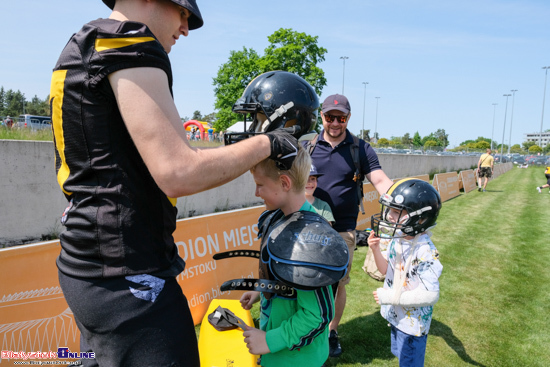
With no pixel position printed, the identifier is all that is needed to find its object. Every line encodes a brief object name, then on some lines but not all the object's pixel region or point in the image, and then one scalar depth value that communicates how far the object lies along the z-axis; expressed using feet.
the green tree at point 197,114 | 363.68
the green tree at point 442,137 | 415.13
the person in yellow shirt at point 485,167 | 66.33
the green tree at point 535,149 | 320.70
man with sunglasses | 14.14
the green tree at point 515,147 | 418.10
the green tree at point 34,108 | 266.08
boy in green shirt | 6.07
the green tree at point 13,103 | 276.41
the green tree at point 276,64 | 119.55
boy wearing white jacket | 9.39
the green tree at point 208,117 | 325.21
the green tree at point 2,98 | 282.07
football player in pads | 4.09
